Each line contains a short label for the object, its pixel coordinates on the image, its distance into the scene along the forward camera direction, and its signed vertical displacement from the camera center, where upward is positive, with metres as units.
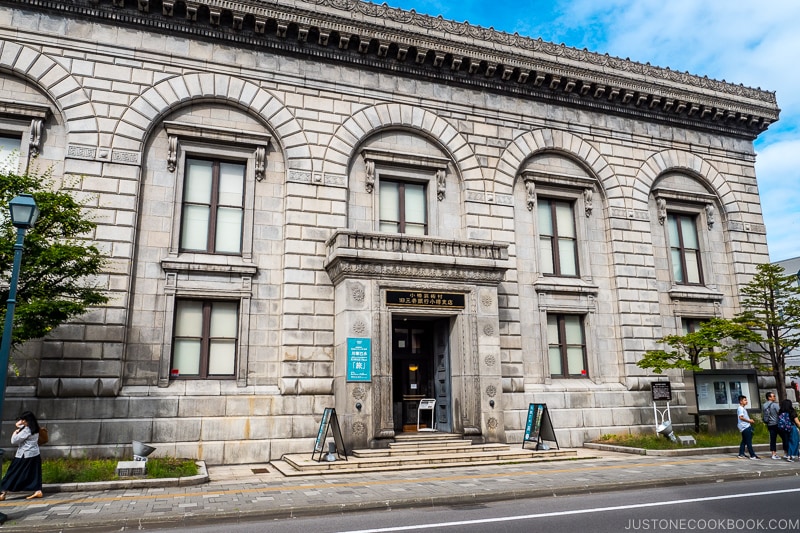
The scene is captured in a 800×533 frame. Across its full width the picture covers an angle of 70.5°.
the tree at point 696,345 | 20.62 +1.52
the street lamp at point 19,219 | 11.20 +3.40
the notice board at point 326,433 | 15.52 -1.16
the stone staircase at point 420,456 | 14.91 -1.87
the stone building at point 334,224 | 16.91 +5.79
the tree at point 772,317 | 22.61 +2.77
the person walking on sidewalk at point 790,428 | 16.98 -1.23
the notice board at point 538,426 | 17.72 -1.18
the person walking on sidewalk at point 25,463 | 11.97 -1.46
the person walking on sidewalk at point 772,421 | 17.39 -1.04
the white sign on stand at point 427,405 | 18.89 -0.51
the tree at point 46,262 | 13.18 +3.10
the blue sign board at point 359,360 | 16.67 +0.87
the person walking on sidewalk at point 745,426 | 17.30 -1.19
